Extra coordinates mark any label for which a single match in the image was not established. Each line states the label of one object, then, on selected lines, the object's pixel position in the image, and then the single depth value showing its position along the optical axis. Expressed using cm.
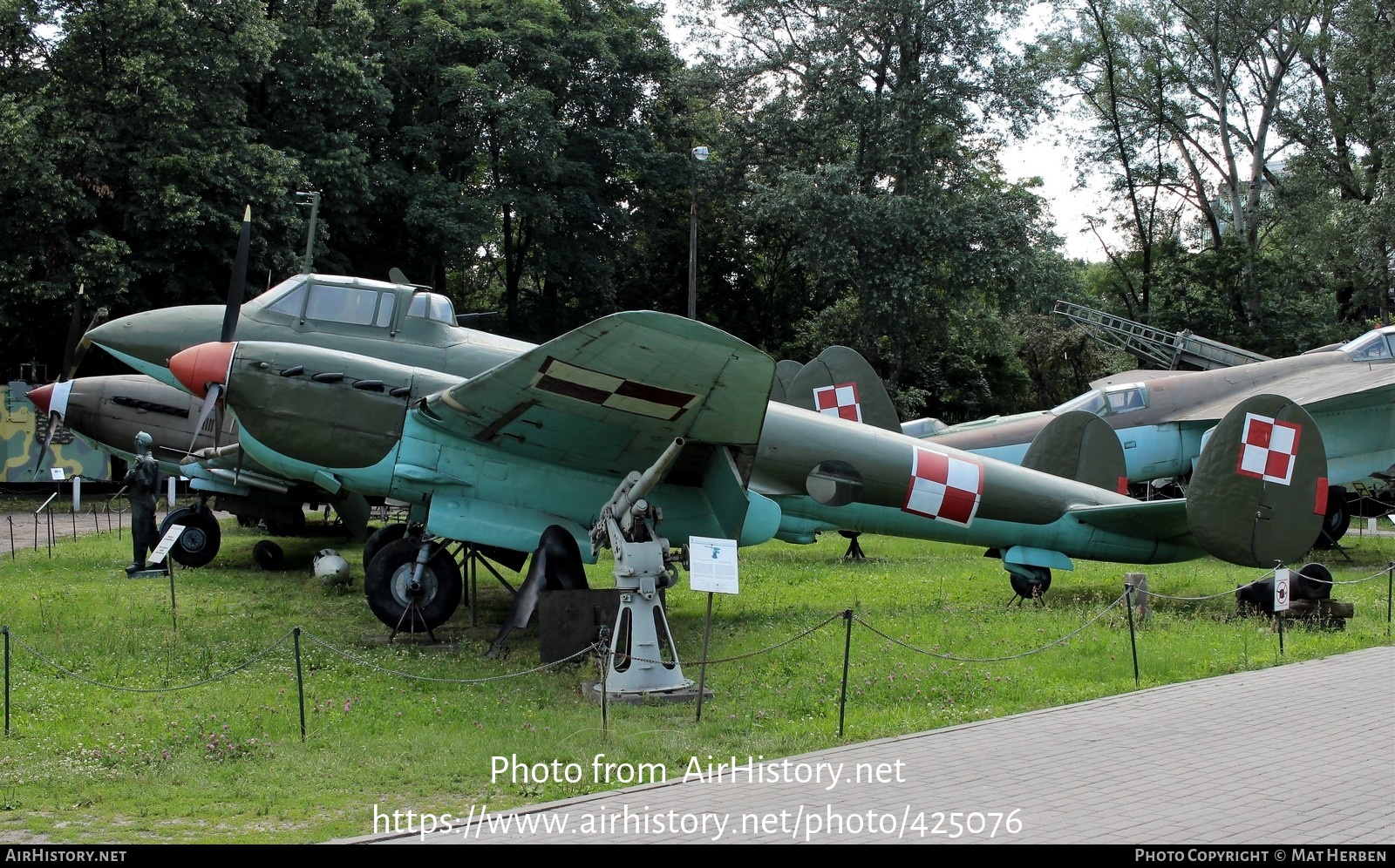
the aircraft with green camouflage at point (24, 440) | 2711
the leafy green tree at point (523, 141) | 3200
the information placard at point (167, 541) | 1156
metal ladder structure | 2883
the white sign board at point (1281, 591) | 1084
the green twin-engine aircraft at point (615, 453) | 930
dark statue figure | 1489
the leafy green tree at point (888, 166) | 3133
